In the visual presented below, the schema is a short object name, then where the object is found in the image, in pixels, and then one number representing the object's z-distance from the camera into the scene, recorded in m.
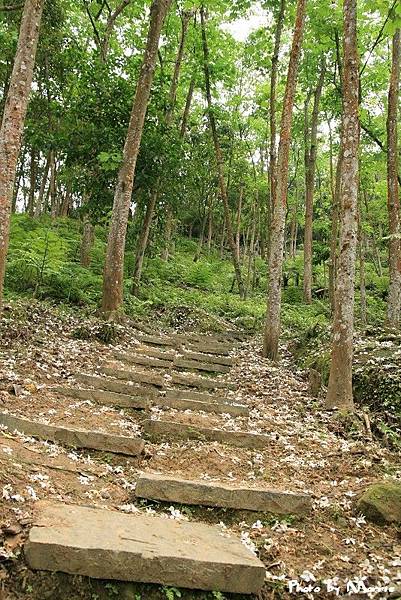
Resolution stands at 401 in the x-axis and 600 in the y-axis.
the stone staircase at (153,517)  2.99
